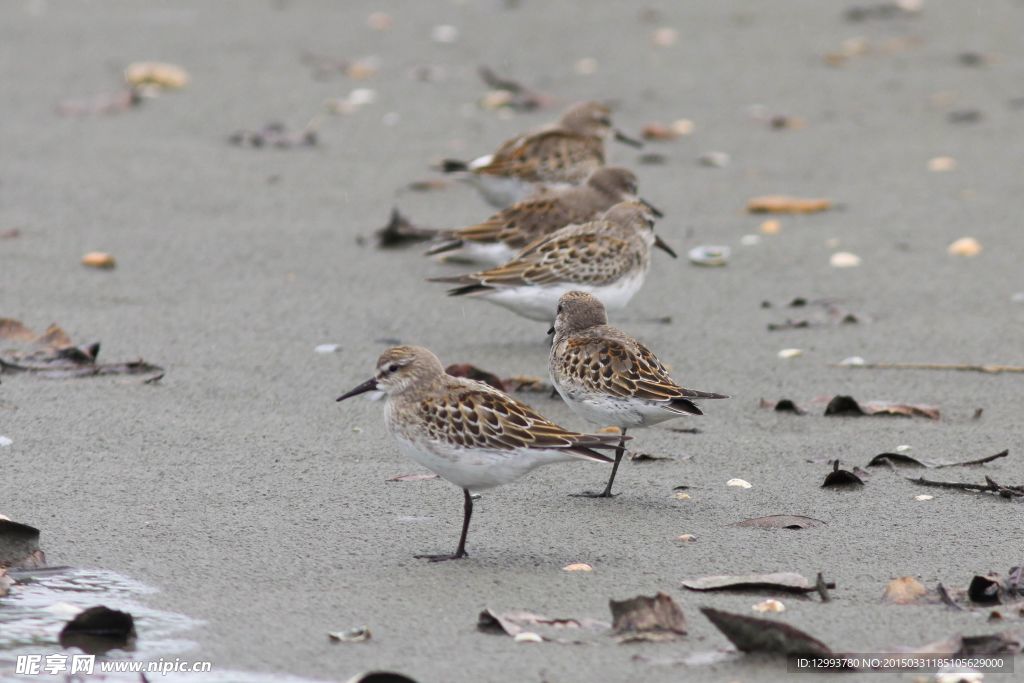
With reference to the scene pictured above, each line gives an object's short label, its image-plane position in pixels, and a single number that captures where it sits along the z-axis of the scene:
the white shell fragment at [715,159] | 20.74
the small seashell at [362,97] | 23.45
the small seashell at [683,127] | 22.20
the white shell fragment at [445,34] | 26.81
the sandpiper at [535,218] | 15.98
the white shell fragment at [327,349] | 14.02
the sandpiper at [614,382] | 10.78
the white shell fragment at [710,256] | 16.98
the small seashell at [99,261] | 16.23
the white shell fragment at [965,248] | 16.84
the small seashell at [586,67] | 24.94
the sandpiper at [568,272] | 14.50
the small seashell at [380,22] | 27.80
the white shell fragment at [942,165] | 20.03
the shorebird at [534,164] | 17.98
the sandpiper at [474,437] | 9.59
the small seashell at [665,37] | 26.11
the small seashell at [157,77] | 23.97
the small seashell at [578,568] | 9.27
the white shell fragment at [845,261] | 16.72
